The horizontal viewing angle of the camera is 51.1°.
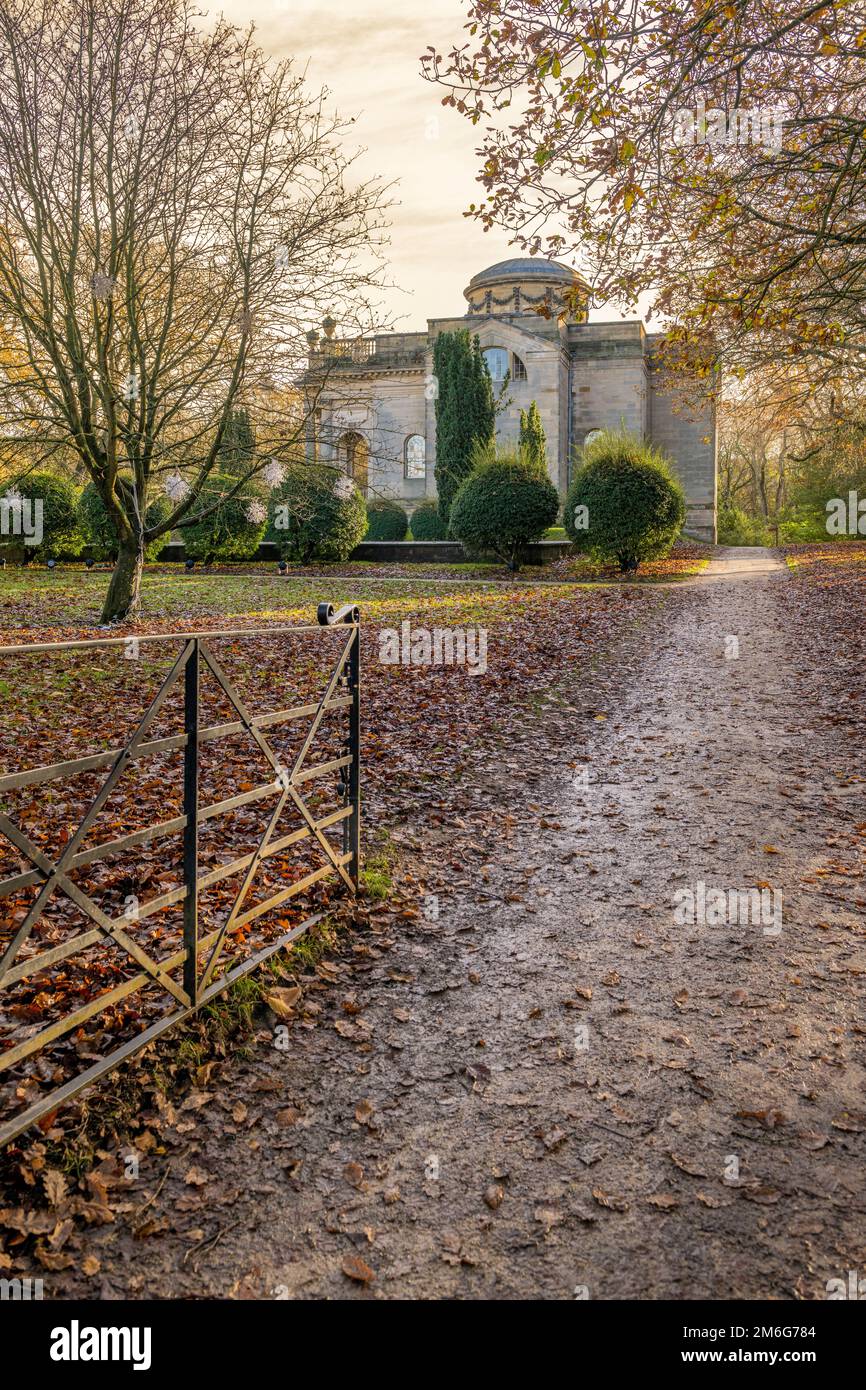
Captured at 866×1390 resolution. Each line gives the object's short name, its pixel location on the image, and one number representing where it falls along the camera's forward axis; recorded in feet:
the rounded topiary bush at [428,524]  119.96
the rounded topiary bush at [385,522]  127.24
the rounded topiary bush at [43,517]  89.30
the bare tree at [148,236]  39.45
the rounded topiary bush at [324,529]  91.09
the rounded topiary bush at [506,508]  85.71
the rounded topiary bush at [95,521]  90.84
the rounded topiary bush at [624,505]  79.15
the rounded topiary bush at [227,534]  94.06
